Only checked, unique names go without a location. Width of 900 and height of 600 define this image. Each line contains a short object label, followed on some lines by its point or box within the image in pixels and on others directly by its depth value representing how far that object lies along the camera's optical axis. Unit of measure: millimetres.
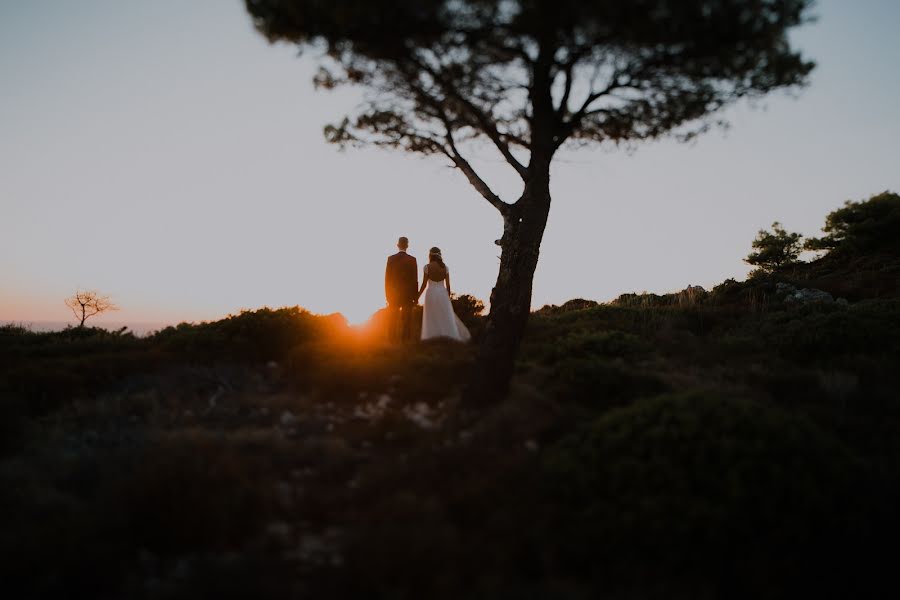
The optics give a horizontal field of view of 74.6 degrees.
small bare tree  26812
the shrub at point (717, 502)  4723
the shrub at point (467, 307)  18172
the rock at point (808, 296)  18656
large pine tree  8297
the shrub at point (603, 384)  8852
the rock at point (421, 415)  8078
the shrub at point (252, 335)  12359
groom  14555
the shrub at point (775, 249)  37594
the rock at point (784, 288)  20141
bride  15000
